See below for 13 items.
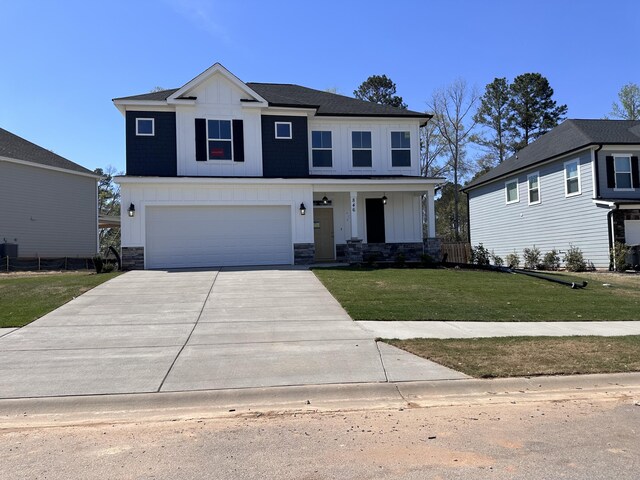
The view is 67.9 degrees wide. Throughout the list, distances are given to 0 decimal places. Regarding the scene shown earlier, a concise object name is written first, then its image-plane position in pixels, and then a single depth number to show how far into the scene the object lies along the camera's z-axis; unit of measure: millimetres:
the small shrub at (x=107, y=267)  16359
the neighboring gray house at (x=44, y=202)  21734
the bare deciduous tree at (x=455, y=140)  40000
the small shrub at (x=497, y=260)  25056
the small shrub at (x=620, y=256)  18578
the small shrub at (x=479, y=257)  22250
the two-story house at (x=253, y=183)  17156
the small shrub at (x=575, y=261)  19875
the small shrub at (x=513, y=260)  23422
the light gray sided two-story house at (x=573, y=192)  19578
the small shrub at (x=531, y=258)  22295
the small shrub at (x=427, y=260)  18045
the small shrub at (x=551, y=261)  21391
